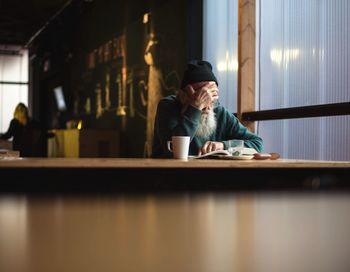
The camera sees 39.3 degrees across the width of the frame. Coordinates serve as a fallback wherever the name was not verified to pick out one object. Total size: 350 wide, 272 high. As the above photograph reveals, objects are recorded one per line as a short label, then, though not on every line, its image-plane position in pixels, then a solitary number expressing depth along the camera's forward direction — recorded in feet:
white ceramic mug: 6.91
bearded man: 9.55
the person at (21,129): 25.00
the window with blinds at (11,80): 44.19
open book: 7.11
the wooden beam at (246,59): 13.29
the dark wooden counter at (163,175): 5.16
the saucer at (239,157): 6.98
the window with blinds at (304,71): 10.33
